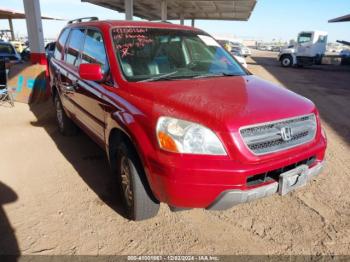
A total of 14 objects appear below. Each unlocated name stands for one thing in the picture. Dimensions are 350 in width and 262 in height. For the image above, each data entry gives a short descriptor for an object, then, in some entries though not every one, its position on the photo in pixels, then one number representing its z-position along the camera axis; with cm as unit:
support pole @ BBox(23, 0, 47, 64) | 895
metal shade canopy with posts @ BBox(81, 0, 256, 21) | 1933
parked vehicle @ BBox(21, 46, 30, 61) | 1460
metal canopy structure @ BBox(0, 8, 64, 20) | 2238
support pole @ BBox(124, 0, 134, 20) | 1684
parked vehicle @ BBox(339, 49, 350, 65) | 2534
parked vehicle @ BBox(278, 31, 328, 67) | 2205
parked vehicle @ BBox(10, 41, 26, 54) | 2096
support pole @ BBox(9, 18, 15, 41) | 2812
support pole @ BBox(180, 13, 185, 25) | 2589
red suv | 233
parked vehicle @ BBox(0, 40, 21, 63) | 1197
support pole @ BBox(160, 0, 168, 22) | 1962
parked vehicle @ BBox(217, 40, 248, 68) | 1928
